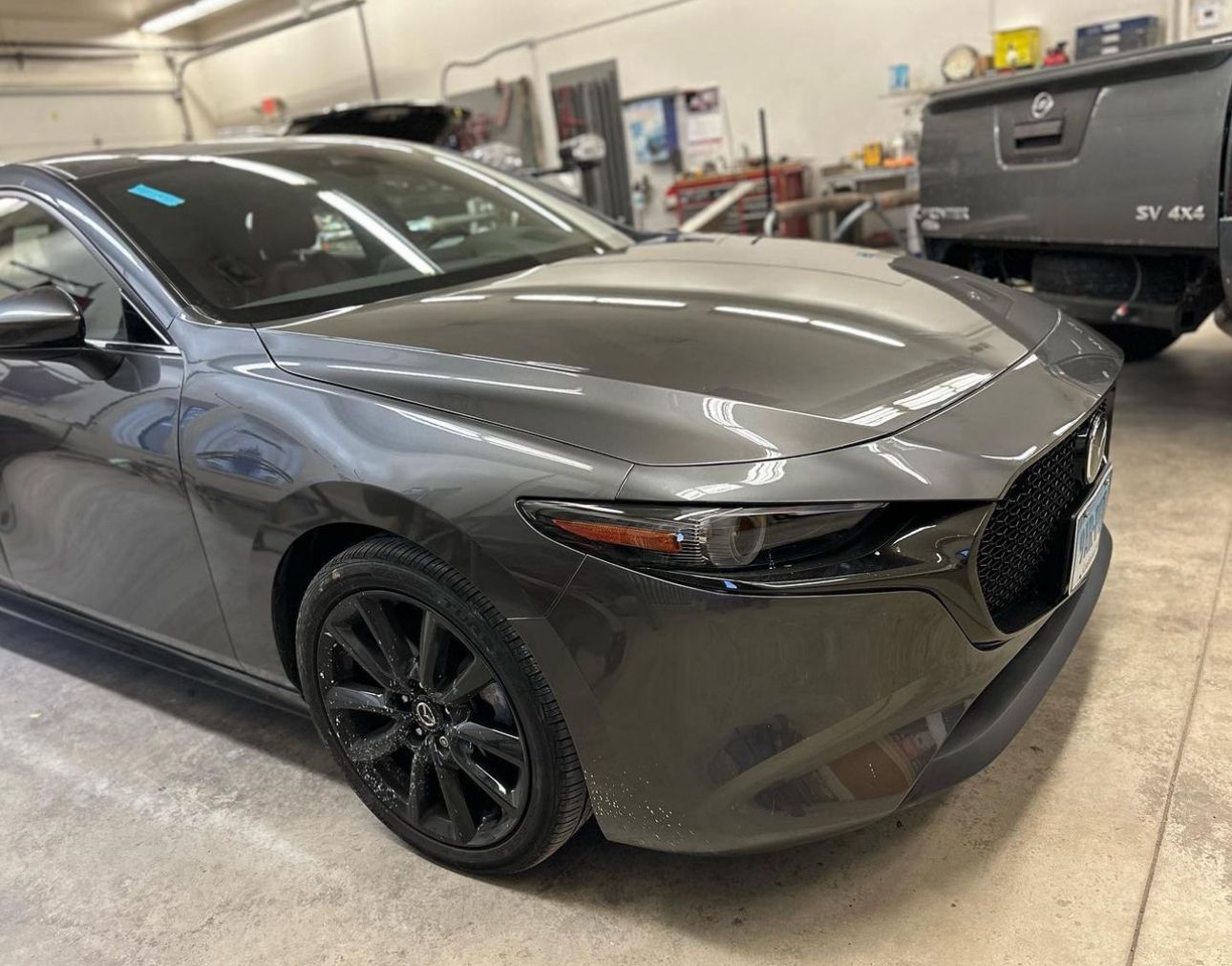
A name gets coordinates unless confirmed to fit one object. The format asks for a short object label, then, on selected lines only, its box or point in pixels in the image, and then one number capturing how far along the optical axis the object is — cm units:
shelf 738
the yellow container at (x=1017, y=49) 652
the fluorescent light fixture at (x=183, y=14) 1111
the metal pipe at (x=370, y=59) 1130
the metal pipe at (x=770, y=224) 463
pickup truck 254
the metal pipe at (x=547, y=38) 888
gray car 117
